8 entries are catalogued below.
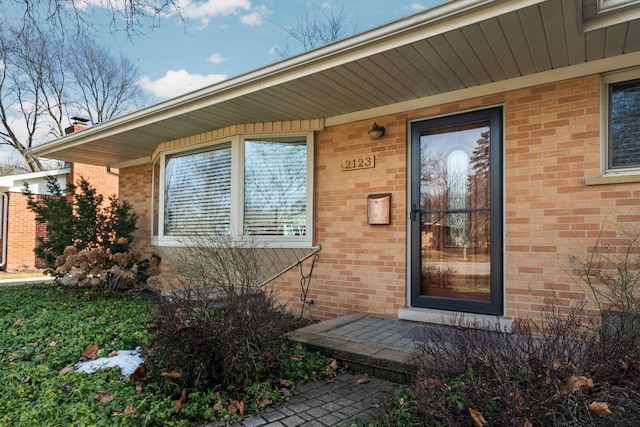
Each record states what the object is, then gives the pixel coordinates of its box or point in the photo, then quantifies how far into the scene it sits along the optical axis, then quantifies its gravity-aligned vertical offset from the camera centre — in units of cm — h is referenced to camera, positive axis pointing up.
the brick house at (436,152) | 309 +66
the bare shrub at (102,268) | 604 -84
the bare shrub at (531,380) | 183 -84
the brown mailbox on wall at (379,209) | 436 +7
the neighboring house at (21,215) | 1259 -5
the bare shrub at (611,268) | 298 -41
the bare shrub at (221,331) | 276 -85
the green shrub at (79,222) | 664 -14
